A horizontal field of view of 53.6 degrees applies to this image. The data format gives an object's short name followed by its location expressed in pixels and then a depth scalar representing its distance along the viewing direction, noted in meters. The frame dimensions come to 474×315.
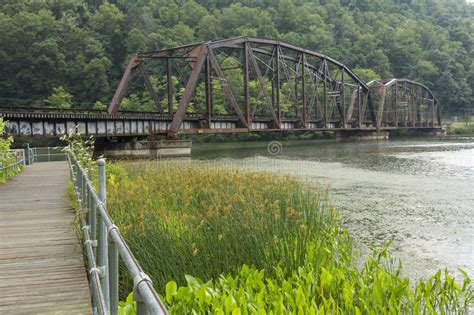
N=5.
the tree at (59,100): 88.52
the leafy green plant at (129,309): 4.23
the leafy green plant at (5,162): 17.93
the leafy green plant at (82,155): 14.56
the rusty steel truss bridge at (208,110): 39.88
